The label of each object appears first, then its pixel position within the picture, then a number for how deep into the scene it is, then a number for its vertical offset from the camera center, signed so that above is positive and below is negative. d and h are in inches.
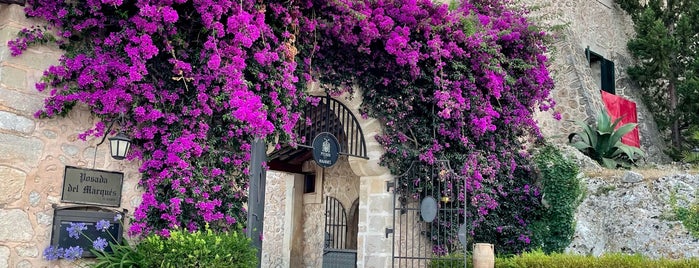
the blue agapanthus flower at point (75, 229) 194.2 -4.7
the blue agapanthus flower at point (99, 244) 195.8 -9.0
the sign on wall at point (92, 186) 200.4 +9.0
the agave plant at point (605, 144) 388.8 +55.1
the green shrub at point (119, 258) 192.2 -12.9
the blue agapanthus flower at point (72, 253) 192.5 -11.9
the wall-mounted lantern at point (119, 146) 199.9 +21.9
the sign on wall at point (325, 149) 286.3 +34.0
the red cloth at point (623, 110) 486.6 +99.6
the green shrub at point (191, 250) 185.2 -9.5
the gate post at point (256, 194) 225.3 +9.5
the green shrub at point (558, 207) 321.4 +13.2
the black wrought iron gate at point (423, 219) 299.7 +4.4
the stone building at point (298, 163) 193.0 +23.2
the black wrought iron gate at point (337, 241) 339.9 -10.5
